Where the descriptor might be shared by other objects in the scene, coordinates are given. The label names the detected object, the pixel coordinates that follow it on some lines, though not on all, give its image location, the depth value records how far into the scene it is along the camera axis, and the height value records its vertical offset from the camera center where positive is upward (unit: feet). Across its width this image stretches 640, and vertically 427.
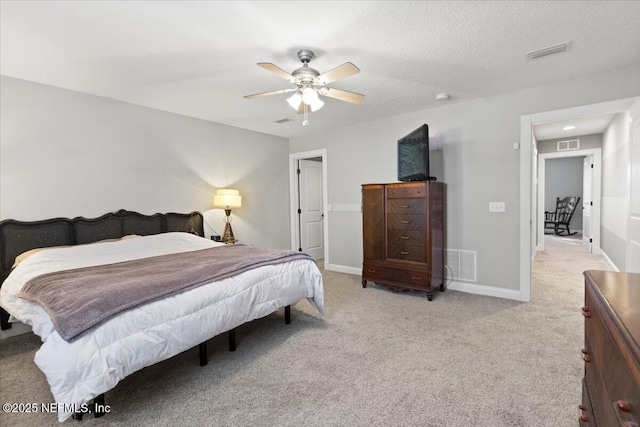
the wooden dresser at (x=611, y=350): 2.31 -1.45
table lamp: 13.87 +0.04
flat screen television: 11.55 +1.74
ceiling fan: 7.19 +3.09
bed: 4.88 -2.09
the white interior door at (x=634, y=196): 8.43 -0.05
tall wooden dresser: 11.81 -1.46
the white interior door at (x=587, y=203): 20.57 -0.56
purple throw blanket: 5.14 -1.63
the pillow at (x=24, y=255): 8.68 -1.40
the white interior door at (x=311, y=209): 19.30 -0.48
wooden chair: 29.04 -1.86
